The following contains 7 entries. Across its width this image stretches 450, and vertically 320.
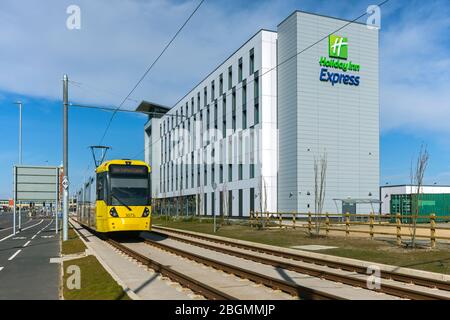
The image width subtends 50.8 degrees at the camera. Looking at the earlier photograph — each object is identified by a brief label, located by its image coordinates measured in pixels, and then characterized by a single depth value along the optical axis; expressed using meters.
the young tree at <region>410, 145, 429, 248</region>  19.62
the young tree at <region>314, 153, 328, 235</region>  45.66
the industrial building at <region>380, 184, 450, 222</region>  44.94
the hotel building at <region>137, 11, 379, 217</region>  46.88
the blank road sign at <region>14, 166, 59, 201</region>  32.16
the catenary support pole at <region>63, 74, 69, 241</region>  24.83
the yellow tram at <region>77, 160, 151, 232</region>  21.67
